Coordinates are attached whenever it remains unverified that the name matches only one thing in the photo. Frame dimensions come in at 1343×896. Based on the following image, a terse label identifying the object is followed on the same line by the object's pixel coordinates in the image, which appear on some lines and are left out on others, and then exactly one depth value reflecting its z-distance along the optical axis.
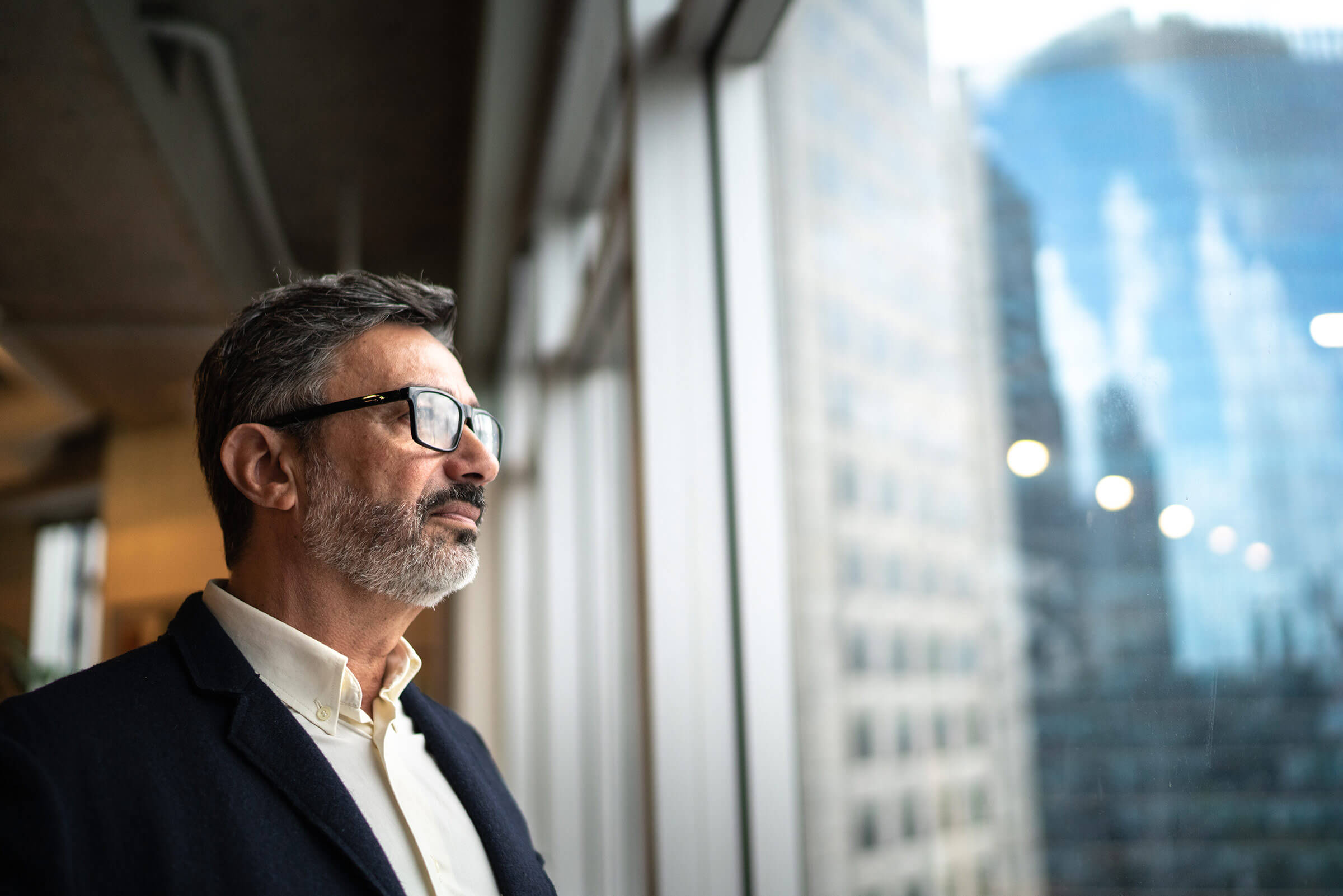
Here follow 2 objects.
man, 0.99
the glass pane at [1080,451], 0.82
